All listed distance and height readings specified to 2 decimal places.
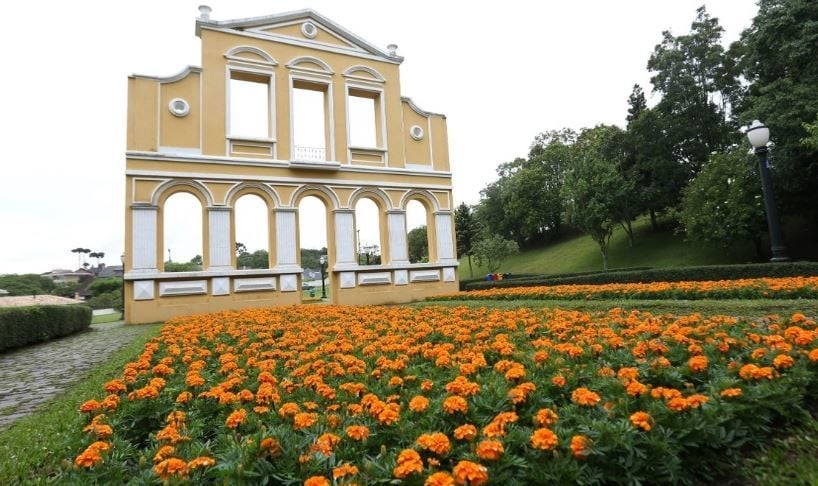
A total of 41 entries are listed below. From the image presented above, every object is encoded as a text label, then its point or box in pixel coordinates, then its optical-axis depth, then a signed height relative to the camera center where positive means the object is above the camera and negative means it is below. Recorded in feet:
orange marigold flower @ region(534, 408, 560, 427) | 7.21 -2.34
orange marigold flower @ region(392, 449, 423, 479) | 5.86 -2.39
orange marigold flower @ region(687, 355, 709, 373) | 9.49 -2.16
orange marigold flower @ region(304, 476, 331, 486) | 5.72 -2.45
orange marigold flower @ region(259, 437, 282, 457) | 6.89 -2.39
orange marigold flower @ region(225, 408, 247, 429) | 8.15 -2.33
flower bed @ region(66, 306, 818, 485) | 6.54 -2.41
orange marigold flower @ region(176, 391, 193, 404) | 9.98 -2.29
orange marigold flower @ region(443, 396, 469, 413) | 7.73 -2.19
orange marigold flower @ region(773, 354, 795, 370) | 9.08 -2.13
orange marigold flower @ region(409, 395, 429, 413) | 8.00 -2.21
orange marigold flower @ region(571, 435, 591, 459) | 6.33 -2.48
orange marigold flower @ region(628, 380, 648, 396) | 8.14 -2.23
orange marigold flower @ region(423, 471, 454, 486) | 5.54 -2.45
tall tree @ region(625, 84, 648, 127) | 113.08 +39.63
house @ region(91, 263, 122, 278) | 254.68 +16.03
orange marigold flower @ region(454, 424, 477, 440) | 6.88 -2.37
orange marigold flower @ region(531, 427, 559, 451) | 6.38 -2.37
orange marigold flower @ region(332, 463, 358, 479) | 6.08 -2.51
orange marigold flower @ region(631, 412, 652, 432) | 6.86 -2.36
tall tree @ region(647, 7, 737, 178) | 90.02 +34.30
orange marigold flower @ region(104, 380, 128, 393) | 10.76 -2.12
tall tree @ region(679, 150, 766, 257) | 73.20 +8.80
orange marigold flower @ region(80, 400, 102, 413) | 9.55 -2.26
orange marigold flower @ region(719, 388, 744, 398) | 7.80 -2.31
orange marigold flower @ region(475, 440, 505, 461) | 6.18 -2.39
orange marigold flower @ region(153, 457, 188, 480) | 6.36 -2.42
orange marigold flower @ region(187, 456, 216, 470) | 6.49 -2.43
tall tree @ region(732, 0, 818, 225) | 60.13 +23.55
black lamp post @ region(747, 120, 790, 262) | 32.24 +5.23
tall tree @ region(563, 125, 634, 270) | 96.84 +15.40
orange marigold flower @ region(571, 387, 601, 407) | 7.74 -2.23
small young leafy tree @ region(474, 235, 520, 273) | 118.73 +5.87
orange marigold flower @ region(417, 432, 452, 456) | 6.42 -2.34
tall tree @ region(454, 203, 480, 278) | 138.00 +13.39
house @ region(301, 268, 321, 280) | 271.08 +5.68
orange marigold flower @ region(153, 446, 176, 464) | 6.86 -2.38
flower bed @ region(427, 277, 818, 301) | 23.88 -1.81
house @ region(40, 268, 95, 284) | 260.21 +14.77
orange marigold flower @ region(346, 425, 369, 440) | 7.19 -2.37
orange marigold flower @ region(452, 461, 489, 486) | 5.66 -2.45
